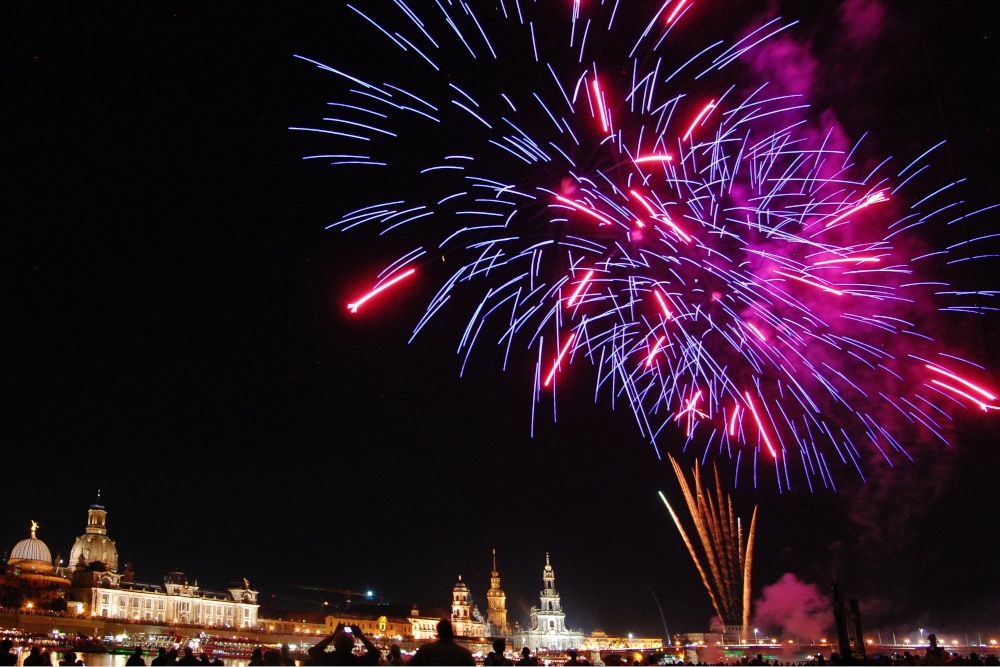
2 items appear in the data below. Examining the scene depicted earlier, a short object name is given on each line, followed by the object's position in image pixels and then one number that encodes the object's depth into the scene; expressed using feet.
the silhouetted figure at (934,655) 52.21
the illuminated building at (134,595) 280.68
